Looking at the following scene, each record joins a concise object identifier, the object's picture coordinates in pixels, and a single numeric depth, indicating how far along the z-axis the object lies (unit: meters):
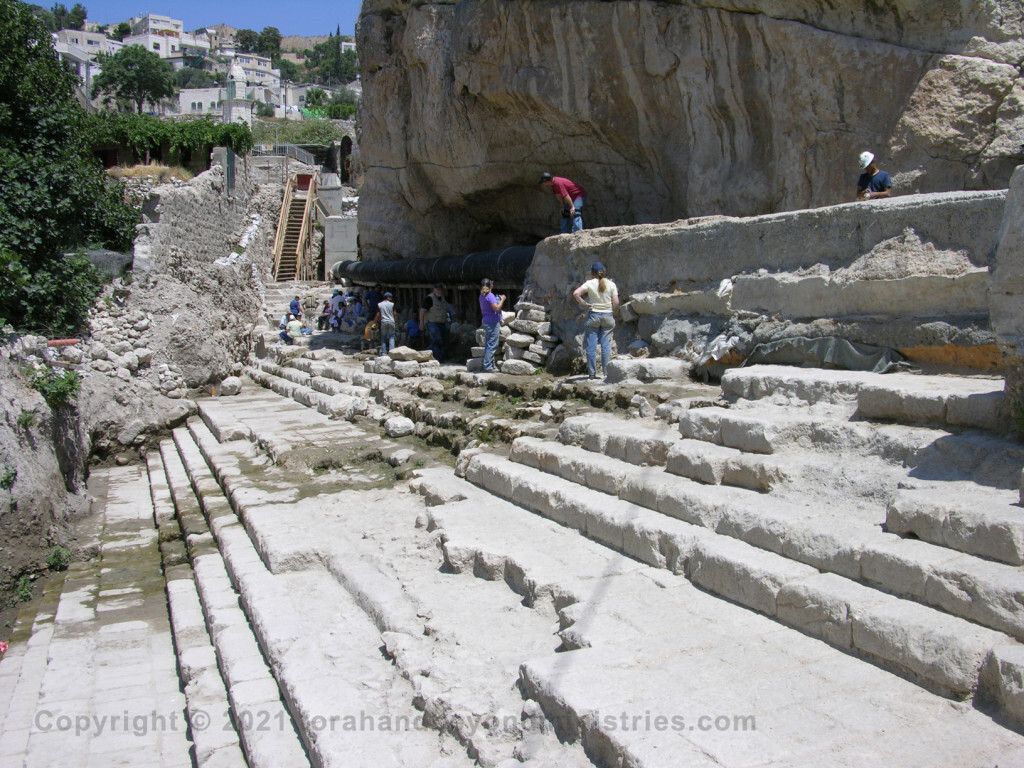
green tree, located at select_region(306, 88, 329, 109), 76.50
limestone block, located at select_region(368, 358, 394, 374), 11.52
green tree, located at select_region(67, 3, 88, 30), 119.23
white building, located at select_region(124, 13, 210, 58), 110.50
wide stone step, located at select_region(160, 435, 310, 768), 3.47
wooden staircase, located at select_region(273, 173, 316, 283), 23.00
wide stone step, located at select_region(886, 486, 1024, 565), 3.01
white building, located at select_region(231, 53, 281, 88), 102.70
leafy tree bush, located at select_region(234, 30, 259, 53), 128.00
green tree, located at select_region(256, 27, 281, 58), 128.00
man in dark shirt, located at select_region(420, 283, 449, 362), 12.53
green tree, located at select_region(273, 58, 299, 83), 116.09
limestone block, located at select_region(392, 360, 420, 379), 10.98
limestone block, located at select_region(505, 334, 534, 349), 9.34
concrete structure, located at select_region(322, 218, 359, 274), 23.36
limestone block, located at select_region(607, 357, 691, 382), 7.32
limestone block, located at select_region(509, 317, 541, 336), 9.32
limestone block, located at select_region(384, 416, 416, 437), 8.51
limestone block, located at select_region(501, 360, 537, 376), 9.15
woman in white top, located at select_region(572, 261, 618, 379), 7.69
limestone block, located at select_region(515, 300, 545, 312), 9.45
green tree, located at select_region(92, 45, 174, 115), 55.81
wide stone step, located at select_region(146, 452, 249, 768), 3.72
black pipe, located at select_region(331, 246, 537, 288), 11.41
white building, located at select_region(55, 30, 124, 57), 98.94
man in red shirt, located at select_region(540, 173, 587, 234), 10.13
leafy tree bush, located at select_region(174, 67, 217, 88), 91.31
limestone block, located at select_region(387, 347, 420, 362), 11.73
